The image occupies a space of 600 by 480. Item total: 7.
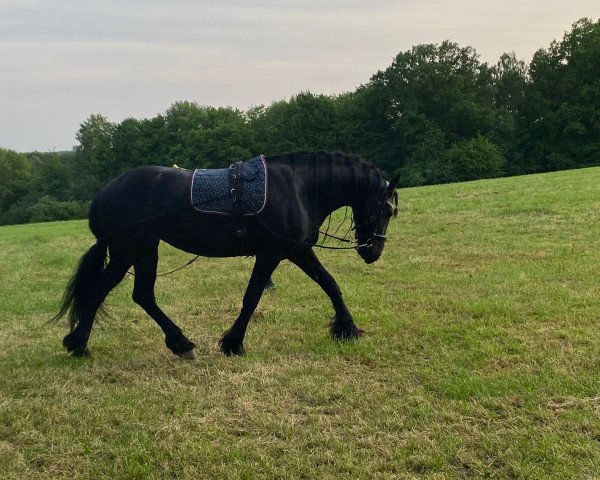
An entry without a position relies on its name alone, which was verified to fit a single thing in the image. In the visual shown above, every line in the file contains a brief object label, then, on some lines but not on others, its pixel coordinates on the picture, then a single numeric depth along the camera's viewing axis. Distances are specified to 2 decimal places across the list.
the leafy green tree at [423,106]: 53.84
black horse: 5.22
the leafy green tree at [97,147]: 69.31
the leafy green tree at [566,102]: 50.34
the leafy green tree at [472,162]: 48.72
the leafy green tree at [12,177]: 75.81
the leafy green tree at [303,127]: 57.66
